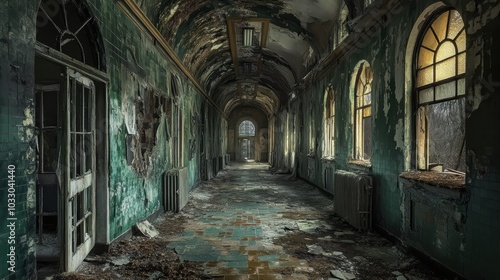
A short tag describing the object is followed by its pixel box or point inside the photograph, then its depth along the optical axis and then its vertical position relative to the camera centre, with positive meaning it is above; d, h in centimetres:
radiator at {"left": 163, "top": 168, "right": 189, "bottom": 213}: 780 -122
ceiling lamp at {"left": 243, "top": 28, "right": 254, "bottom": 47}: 1079 +364
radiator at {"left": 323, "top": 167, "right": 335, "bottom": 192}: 966 -120
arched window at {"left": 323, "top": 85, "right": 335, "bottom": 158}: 1022 +53
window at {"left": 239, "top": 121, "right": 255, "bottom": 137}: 3316 +120
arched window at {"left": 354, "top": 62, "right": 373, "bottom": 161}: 722 +83
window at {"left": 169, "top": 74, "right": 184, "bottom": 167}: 898 +45
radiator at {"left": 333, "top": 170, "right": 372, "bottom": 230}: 608 -116
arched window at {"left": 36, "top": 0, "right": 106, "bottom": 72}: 377 +146
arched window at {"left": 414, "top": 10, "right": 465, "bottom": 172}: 411 +97
